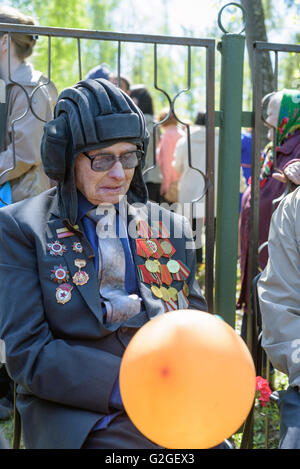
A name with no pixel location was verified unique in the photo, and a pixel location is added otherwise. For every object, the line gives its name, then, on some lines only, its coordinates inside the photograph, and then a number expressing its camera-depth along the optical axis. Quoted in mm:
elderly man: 2031
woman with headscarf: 3613
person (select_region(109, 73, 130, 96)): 6009
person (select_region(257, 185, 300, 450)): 2297
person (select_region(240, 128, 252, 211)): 5438
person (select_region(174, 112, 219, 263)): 6188
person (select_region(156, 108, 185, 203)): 7129
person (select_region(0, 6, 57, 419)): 3279
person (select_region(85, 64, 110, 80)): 4758
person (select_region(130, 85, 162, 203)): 6074
